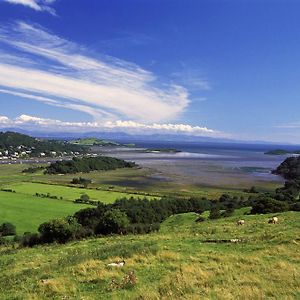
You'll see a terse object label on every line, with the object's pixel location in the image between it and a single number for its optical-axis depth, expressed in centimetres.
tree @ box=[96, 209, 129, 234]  3908
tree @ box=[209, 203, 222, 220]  4263
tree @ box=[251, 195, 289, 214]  4159
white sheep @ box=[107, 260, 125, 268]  1458
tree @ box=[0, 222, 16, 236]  5355
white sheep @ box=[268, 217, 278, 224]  2671
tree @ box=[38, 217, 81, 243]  3691
